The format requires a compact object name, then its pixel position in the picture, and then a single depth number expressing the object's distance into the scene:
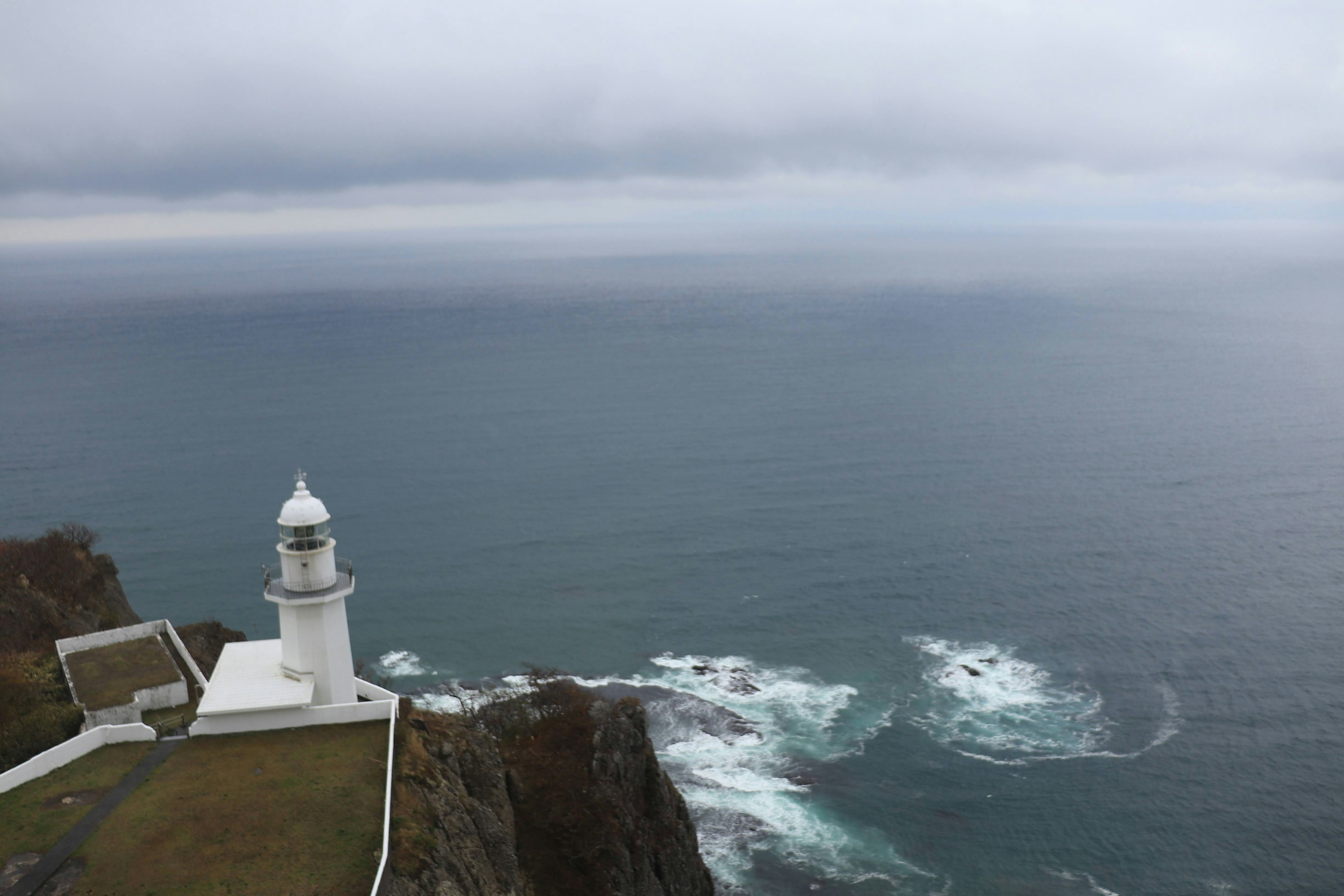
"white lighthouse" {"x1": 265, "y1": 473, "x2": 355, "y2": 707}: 38.50
